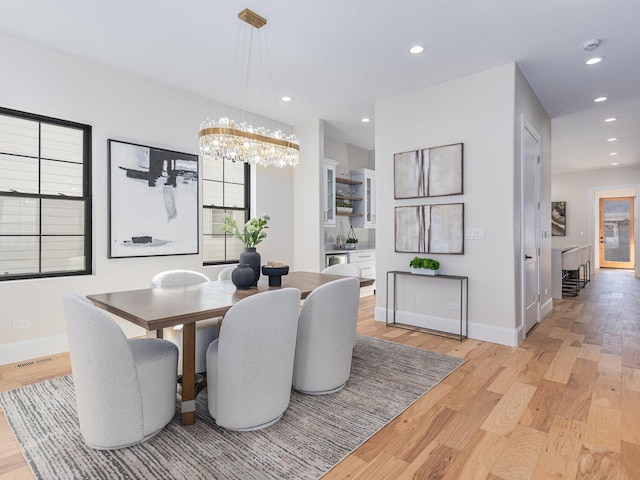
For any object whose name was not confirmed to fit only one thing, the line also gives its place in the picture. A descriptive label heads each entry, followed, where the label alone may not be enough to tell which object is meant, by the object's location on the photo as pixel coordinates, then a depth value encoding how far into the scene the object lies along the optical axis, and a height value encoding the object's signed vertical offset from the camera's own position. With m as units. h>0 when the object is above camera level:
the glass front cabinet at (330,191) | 5.85 +0.81
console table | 3.82 -0.72
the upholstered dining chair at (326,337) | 2.35 -0.64
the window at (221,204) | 4.64 +0.50
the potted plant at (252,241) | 2.70 +0.00
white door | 3.90 +0.20
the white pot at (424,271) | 3.97 -0.34
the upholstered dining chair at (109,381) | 1.76 -0.72
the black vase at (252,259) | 2.74 -0.14
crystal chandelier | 2.84 +0.81
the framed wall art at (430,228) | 3.91 +0.14
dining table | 1.91 -0.38
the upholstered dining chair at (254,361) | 1.92 -0.67
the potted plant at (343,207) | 6.38 +0.61
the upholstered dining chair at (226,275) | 3.40 -0.32
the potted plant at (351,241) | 6.61 +0.00
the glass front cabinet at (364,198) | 6.75 +0.80
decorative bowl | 2.78 -0.26
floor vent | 3.09 -1.06
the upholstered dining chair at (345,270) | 3.47 -0.29
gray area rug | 1.73 -1.09
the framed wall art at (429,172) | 3.90 +0.78
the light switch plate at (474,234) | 3.78 +0.07
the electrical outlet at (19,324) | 3.14 -0.73
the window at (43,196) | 3.17 +0.41
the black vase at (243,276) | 2.67 -0.27
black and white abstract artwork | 3.70 +0.43
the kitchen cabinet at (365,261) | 6.25 -0.37
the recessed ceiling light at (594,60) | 3.45 +1.74
